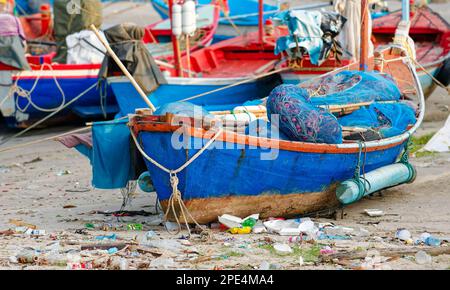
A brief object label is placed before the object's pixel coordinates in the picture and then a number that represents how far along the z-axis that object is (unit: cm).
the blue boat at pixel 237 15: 2195
